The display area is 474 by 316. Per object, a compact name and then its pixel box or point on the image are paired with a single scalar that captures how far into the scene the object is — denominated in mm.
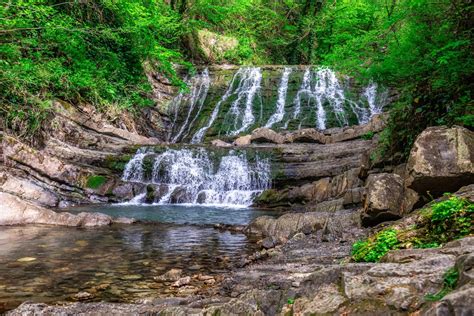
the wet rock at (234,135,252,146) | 21200
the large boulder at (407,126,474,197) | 6570
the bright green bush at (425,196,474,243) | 4293
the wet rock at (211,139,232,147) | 21267
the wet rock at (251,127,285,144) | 20609
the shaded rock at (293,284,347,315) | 2590
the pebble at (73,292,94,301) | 5430
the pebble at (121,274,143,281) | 6388
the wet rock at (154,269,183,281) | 6301
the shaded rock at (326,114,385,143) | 17906
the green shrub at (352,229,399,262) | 4625
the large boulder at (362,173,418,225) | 7324
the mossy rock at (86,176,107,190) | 16900
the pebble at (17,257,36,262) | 7351
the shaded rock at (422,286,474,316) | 1802
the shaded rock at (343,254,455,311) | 2332
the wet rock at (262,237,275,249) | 8463
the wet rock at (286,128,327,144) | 19516
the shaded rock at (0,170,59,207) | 13305
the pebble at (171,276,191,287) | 5957
